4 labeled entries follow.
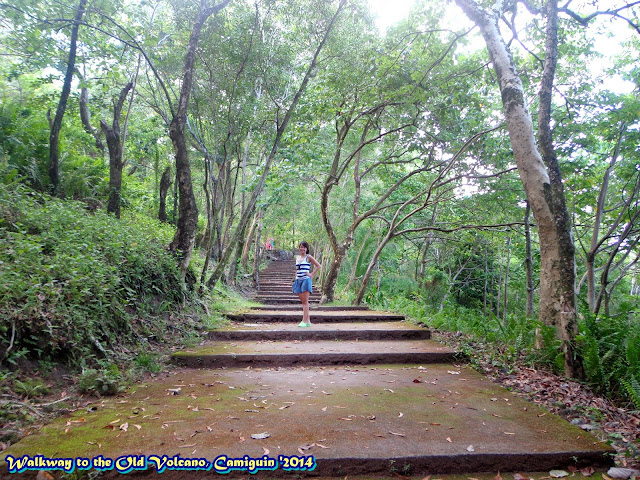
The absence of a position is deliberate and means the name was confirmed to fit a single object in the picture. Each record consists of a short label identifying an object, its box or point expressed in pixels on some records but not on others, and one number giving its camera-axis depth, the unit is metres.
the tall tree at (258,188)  7.39
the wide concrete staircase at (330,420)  2.17
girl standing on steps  6.22
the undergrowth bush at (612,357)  2.92
